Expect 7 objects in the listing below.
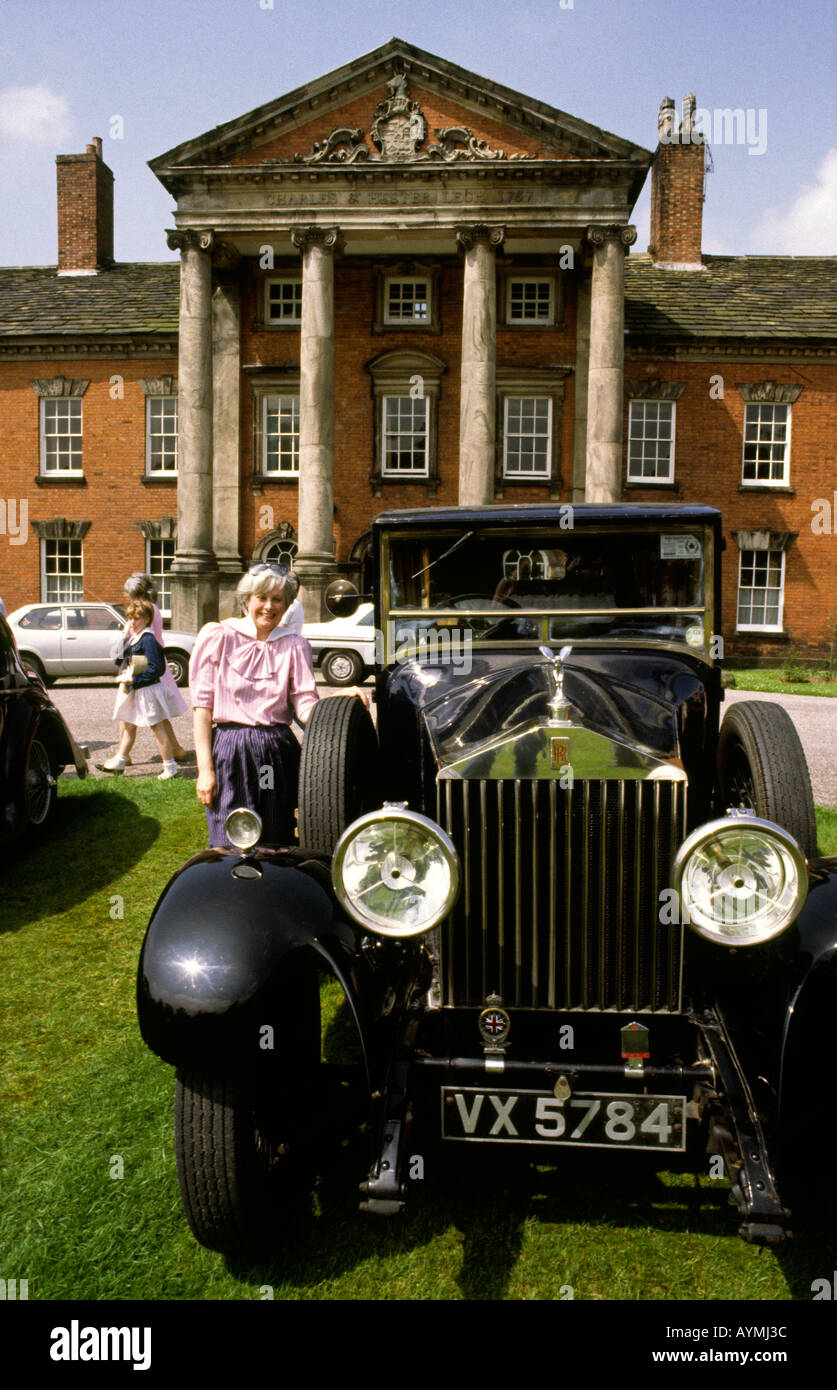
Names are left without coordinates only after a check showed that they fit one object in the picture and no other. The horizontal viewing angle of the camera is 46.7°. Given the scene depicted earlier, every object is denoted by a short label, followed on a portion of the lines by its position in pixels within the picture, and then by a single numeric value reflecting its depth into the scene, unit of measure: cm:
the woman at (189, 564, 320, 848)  413
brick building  1997
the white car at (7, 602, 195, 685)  1648
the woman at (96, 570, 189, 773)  795
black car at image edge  589
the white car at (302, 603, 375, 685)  1628
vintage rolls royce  237
